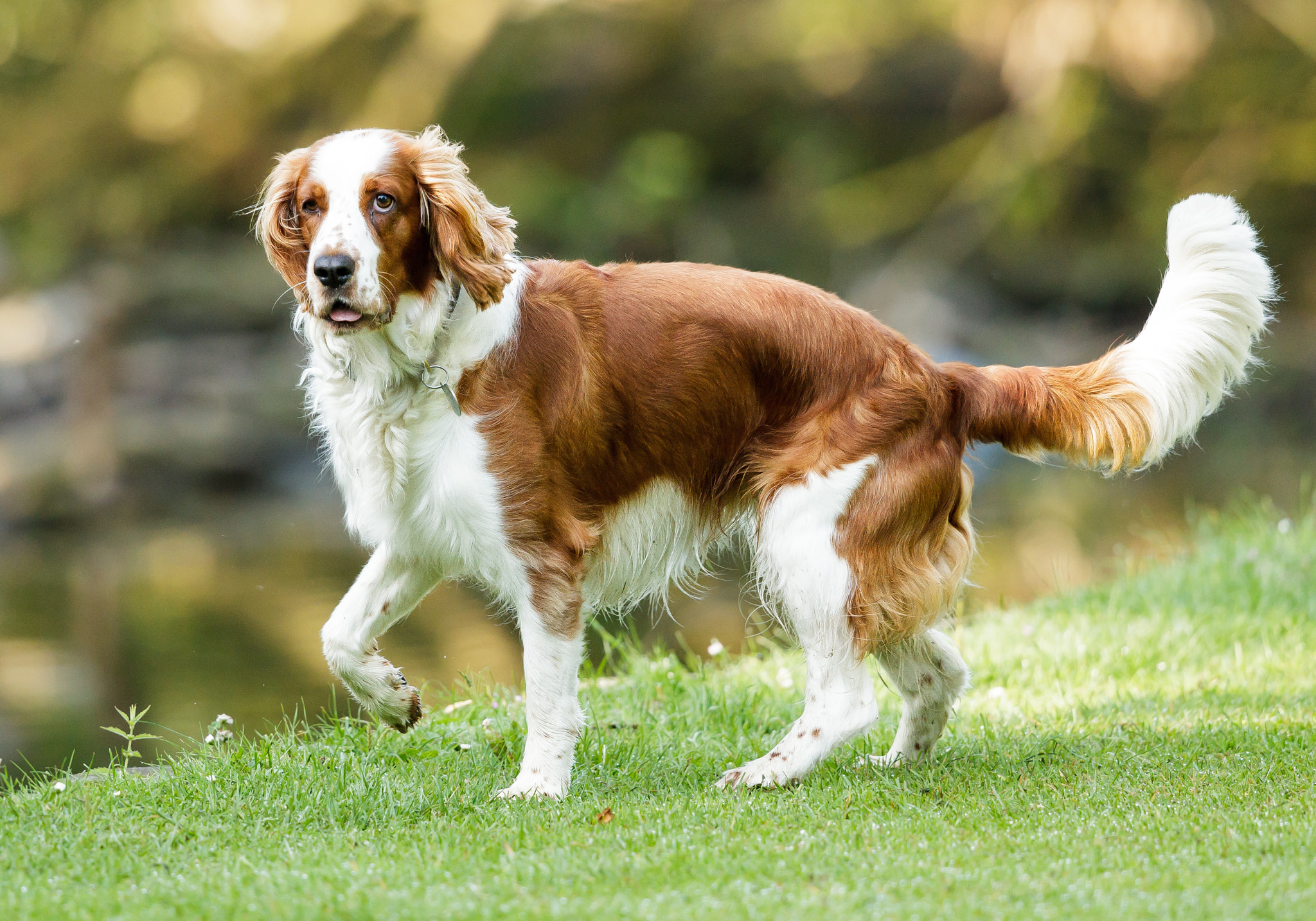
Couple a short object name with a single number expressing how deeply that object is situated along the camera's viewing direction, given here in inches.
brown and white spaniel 304.8
